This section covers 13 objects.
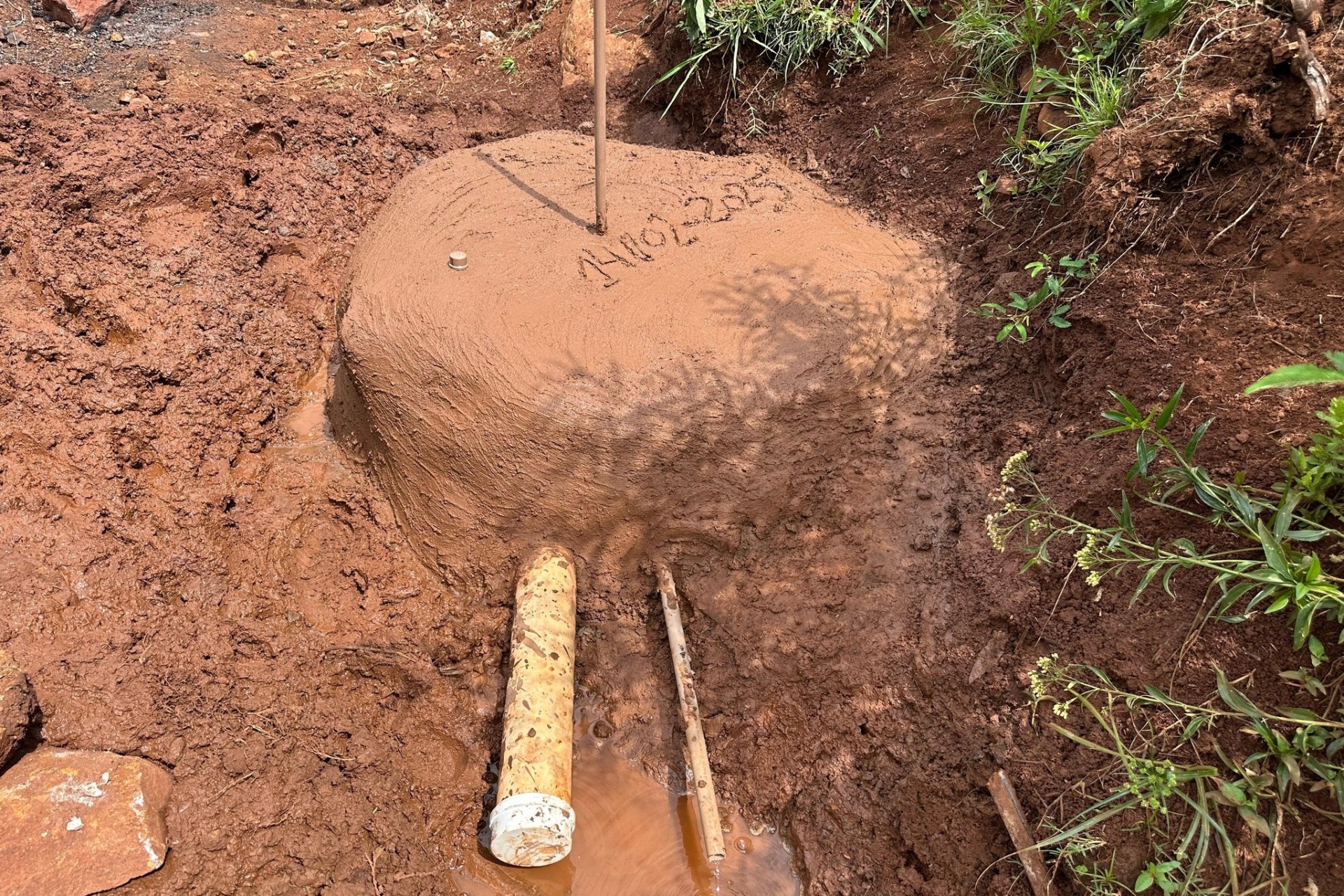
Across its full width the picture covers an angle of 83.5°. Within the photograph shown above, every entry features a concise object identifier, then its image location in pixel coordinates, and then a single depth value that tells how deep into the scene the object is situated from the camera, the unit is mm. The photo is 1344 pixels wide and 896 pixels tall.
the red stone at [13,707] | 2156
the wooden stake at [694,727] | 2371
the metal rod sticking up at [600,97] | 2564
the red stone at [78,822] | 2025
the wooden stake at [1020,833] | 2014
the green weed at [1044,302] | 2639
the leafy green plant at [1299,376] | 1534
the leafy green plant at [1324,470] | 1739
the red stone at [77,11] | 5062
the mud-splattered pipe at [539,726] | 2254
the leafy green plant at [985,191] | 3115
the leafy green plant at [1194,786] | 1721
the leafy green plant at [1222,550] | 1708
